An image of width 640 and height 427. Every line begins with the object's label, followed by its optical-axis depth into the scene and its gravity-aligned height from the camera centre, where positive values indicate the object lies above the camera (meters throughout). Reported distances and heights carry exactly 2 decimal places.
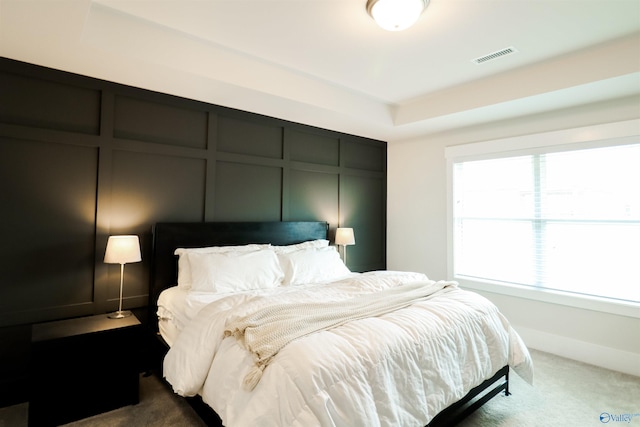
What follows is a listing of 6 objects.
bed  1.46 -0.66
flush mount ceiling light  2.06 +1.37
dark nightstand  2.07 -1.00
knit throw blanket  1.58 -0.55
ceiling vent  2.75 +1.47
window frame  3.08 +0.82
